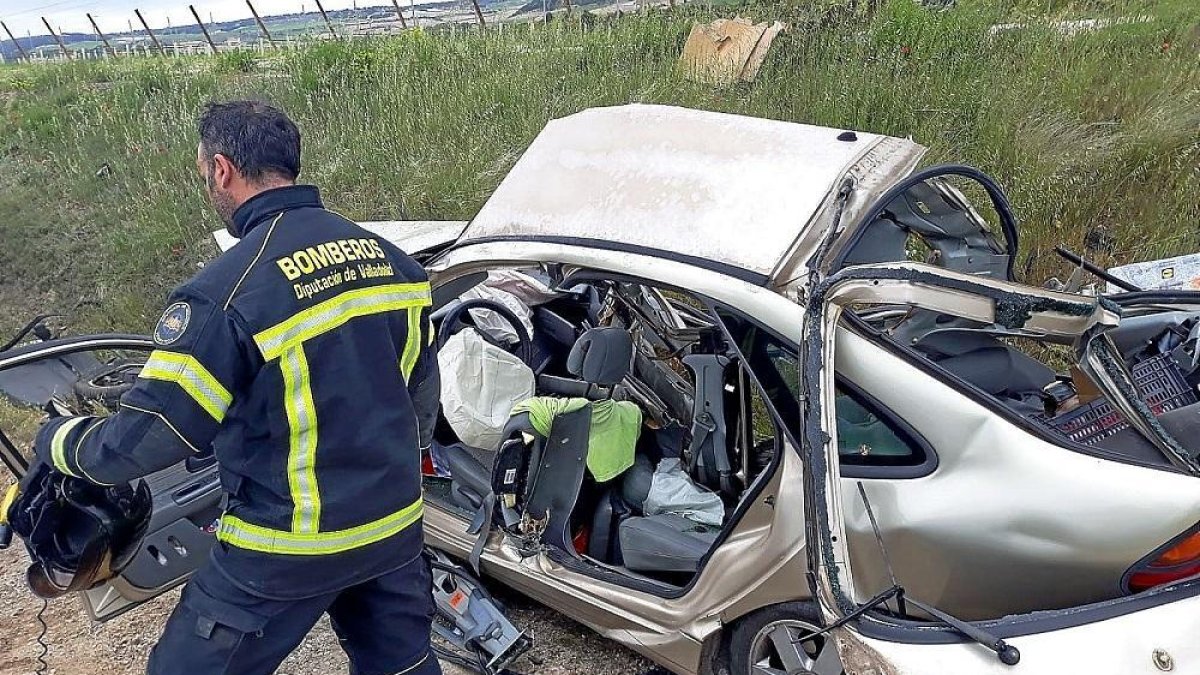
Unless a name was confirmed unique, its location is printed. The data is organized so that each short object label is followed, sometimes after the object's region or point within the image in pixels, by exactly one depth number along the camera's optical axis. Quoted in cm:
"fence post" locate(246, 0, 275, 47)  1340
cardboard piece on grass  703
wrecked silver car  183
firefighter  186
